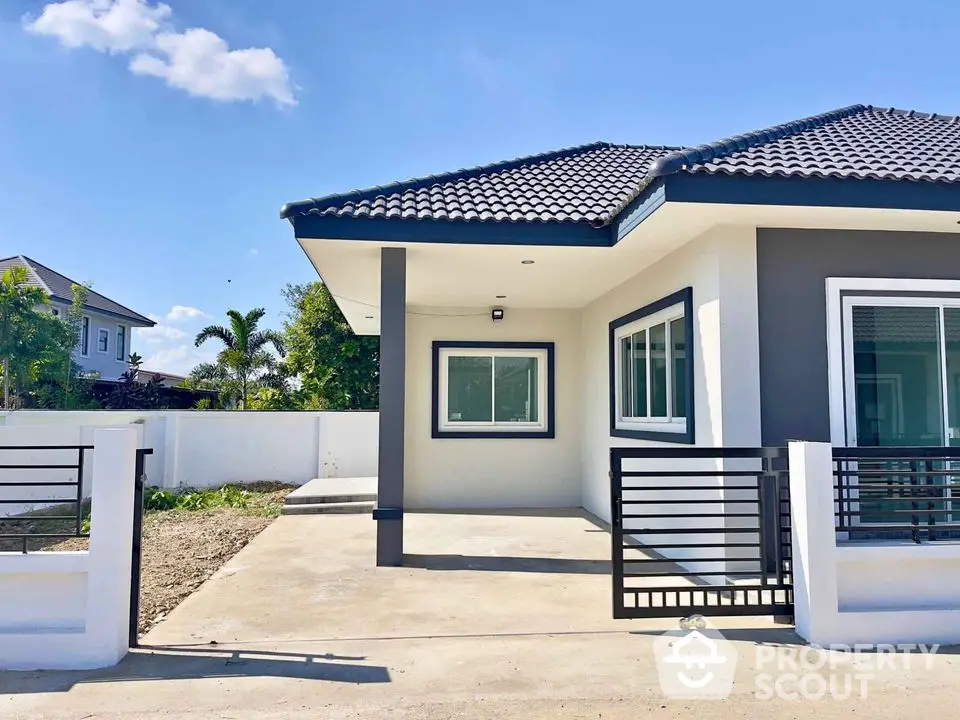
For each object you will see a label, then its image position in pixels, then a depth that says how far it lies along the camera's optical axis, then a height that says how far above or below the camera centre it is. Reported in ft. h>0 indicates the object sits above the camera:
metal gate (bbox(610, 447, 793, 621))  14.94 -3.37
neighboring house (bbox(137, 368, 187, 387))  105.68 +5.09
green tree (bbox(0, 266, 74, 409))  50.90 +5.90
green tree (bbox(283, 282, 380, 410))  64.28 +5.06
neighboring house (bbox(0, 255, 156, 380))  78.33 +11.36
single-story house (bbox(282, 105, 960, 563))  18.15 +5.14
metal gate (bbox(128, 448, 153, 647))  14.28 -3.02
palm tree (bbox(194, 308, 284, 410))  67.00 +6.78
